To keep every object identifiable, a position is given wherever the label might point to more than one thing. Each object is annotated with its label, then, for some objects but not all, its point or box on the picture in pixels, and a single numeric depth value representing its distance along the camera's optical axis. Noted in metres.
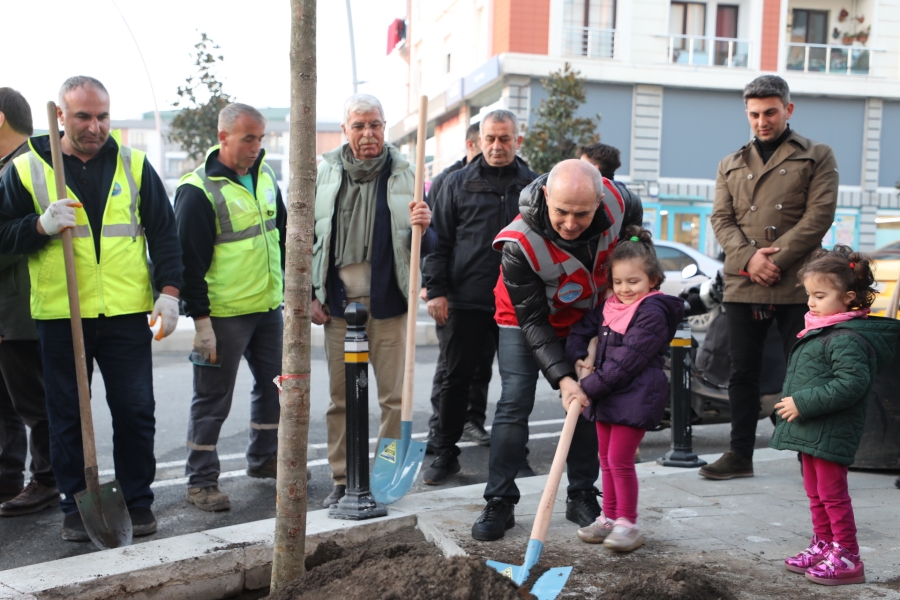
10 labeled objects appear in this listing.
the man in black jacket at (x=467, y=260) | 5.07
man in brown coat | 4.59
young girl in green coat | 3.30
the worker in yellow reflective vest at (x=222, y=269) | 4.49
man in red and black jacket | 3.56
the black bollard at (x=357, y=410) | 4.06
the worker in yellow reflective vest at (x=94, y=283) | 3.92
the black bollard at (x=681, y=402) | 5.24
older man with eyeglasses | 4.55
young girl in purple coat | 3.59
